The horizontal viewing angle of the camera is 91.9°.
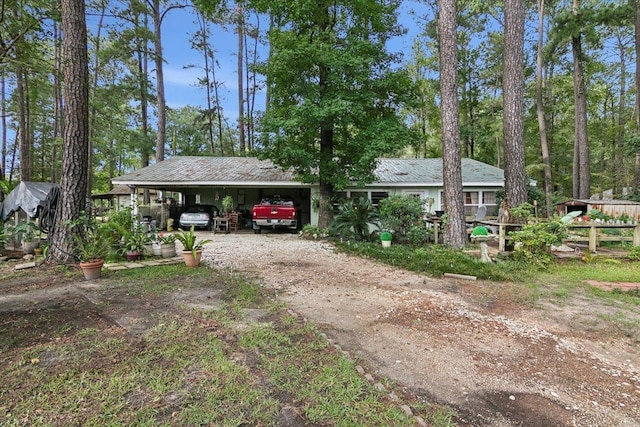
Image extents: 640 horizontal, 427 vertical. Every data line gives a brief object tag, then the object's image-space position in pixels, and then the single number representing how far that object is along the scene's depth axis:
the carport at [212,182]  12.77
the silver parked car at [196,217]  13.24
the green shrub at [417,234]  8.80
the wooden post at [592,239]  7.15
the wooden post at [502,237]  7.23
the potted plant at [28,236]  7.62
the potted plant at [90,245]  5.26
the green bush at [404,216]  8.99
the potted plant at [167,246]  7.09
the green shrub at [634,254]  6.69
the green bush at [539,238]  6.22
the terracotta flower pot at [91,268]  5.23
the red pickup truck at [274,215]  12.24
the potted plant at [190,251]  6.33
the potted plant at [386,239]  8.71
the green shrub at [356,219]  9.62
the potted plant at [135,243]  6.69
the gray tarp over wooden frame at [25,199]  9.01
